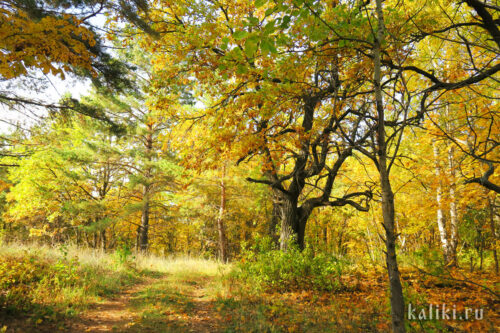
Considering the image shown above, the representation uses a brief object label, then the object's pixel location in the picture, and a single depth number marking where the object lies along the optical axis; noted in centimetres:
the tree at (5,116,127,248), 1262
